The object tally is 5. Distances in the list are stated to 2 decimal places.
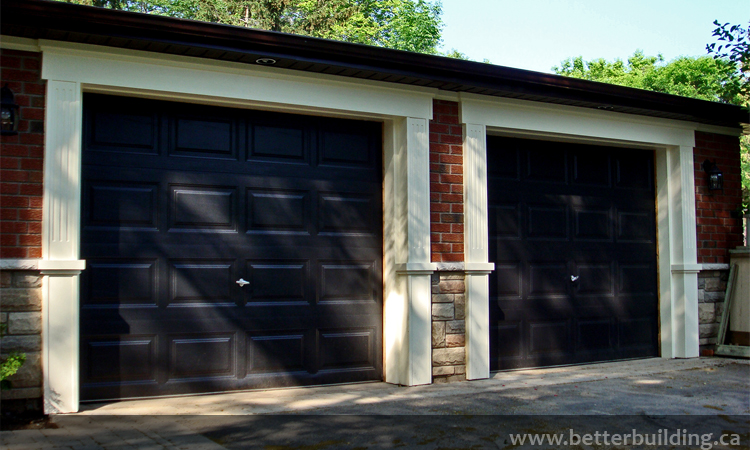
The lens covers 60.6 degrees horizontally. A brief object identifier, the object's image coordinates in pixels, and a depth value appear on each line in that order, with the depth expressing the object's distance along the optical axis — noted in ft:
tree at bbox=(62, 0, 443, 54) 78.18
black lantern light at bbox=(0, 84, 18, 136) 15.79
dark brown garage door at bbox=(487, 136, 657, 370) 23.45
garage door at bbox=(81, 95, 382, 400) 17.78
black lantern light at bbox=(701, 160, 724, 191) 26.76
